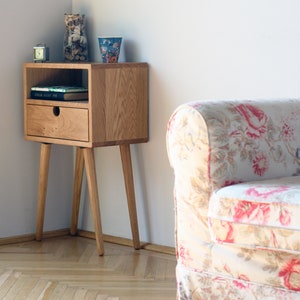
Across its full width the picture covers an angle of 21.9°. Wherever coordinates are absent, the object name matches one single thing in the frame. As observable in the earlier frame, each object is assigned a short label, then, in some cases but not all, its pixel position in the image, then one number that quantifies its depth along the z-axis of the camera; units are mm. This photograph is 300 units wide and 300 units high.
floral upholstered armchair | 1904
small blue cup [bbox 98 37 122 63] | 3062
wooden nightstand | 2951
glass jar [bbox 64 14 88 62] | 3232
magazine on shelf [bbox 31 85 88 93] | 3088
